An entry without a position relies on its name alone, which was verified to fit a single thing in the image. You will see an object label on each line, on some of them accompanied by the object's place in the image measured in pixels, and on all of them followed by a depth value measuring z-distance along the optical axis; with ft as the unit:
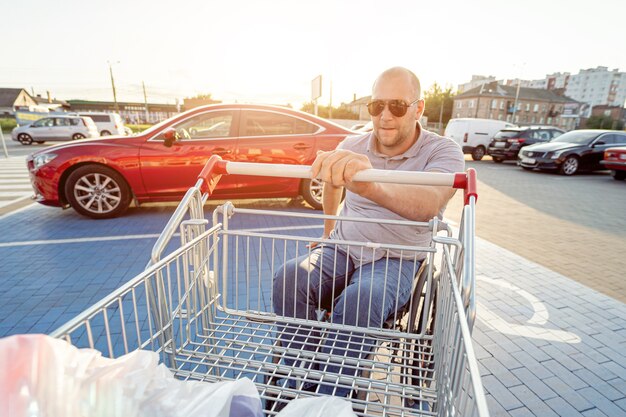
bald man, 5.19
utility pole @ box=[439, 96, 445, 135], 175.06
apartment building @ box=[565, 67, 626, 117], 308.60
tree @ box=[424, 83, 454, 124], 179.00
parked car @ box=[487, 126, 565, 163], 49.83
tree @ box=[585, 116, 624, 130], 182.09
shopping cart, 3.40
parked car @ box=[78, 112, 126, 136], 74.23
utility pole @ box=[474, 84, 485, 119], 199.09
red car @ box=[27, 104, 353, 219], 17.43
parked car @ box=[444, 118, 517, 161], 55.47
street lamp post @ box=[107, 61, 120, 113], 151.33
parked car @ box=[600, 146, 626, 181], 36.29
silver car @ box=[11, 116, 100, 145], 65.36
